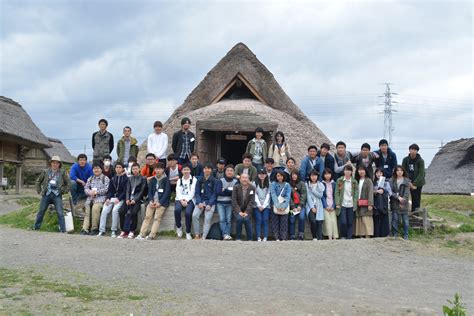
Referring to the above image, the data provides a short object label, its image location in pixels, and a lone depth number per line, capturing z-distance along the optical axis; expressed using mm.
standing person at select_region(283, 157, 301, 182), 9737
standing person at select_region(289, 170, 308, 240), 9453
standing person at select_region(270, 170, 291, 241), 9359
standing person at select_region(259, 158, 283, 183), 9648
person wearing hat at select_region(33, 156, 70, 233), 9953
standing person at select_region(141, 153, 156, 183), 10125
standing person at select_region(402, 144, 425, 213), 10523
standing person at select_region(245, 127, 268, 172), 10383
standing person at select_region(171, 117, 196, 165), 10469
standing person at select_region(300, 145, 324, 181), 10000
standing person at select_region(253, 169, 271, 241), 9359
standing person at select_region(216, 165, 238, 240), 9430
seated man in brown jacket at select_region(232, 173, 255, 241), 9242
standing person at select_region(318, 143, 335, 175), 10258
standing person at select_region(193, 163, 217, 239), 9422
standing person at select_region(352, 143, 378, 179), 10281
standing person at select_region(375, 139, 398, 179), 10477
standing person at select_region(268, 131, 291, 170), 10531
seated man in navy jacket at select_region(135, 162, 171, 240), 9539
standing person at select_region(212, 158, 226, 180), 10023
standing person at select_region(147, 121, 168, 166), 10586
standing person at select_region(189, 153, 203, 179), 9992
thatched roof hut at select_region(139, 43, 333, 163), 12461
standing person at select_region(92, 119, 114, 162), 10867
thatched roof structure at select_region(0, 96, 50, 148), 21281
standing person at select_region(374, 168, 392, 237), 9742
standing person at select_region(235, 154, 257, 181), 9906
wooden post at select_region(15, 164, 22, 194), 23164
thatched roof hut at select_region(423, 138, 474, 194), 22380
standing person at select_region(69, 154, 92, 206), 10508
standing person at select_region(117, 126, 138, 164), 10914
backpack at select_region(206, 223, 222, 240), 9453
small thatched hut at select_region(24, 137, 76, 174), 31359
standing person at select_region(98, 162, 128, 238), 9711
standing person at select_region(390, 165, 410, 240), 9930
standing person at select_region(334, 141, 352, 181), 10312
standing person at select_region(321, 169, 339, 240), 9664
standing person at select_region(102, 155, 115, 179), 10281
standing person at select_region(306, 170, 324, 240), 9555
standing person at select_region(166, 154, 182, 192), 9984
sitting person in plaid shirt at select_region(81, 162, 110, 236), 9836
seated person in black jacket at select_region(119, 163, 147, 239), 9633
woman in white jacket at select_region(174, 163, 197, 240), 9453
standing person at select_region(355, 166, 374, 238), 9664
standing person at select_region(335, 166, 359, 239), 9633
